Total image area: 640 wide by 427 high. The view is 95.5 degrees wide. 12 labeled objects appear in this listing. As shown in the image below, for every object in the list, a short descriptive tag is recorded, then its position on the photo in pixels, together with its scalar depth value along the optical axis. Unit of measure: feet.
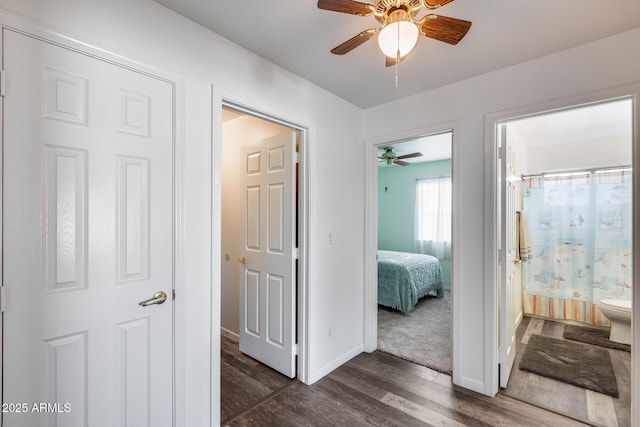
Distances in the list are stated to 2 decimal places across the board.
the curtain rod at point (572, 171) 11.42
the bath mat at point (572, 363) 7.88
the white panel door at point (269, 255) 8.00
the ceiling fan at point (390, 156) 13.99
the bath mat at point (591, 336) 10.15
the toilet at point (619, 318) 10.08
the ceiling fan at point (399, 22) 3.90
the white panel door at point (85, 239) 3.79
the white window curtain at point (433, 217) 18.39
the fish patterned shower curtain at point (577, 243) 11.34
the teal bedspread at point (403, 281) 13.30
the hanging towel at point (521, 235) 10.18
